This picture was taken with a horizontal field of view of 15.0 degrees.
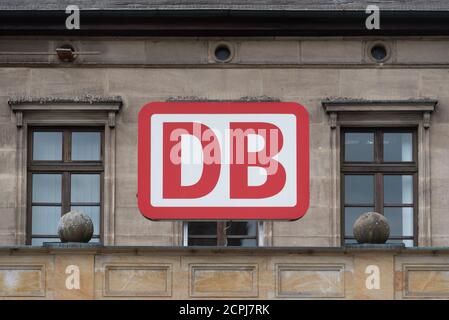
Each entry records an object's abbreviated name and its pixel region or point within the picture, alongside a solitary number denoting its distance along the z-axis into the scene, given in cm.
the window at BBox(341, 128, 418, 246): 3028
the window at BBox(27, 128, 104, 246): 3036
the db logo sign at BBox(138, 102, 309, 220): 2612
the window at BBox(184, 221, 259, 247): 3005
